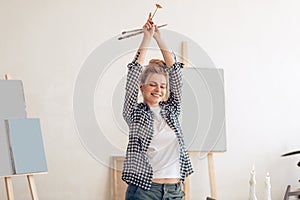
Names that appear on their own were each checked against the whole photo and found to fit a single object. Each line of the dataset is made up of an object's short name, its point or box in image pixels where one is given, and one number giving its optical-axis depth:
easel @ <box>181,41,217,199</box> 5.20
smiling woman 3.41
